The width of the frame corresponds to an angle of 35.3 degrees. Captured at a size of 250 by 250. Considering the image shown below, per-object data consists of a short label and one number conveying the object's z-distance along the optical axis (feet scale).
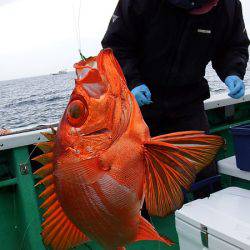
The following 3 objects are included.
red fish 3.07
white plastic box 6.46
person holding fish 8.06
